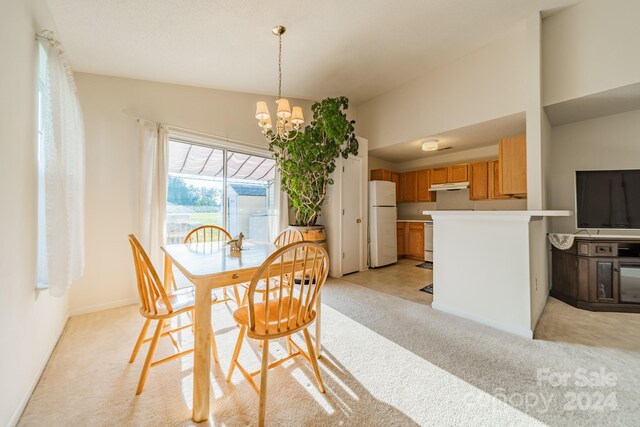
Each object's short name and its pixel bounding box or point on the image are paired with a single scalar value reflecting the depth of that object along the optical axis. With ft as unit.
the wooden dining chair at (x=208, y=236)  8.04
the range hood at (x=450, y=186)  15.20
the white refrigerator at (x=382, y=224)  14.26
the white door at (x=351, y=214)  12.66
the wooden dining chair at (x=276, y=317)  3.84
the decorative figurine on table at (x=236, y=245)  6.43
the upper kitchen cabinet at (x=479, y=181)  14.48
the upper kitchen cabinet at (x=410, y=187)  17.71
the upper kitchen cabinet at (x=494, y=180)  14.06
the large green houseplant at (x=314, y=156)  10.80
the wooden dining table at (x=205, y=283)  3.90
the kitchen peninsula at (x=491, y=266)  6.61
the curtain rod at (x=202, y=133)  8.80
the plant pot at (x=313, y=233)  11.11
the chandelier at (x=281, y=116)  7.01
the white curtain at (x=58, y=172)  4.92
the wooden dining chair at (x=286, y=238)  7.25
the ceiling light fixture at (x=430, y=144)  12.75
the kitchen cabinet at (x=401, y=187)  18.31
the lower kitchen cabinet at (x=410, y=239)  16.59
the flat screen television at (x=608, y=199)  8.69
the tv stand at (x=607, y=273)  8.13
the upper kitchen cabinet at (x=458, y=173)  15.28
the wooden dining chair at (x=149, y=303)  4.40
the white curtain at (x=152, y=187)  8.75
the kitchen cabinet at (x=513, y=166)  9.30
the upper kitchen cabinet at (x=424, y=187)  17.07
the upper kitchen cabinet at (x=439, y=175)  16.17
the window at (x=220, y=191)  10.16
